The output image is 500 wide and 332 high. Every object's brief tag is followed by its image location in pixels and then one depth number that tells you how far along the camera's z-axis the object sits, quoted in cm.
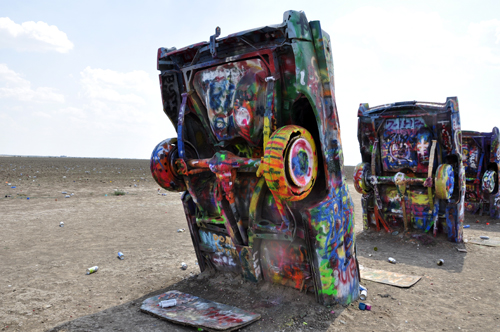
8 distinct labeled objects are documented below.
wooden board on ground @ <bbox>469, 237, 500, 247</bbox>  729
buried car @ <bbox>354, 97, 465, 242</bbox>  683
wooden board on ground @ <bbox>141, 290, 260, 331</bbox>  369
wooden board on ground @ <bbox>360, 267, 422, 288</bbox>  498
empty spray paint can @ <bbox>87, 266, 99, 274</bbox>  565
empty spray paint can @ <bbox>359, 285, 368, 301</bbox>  443
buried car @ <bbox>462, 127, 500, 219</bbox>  961
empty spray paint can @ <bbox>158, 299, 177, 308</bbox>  420
